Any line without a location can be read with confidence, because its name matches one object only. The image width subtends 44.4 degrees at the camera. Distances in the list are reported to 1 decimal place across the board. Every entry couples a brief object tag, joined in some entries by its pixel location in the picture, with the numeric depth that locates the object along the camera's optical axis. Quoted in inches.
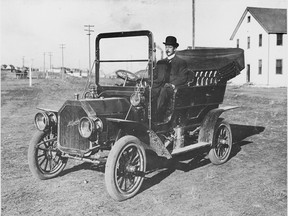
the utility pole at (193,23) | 890.7
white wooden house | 1176.2
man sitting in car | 212.2
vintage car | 179.9
